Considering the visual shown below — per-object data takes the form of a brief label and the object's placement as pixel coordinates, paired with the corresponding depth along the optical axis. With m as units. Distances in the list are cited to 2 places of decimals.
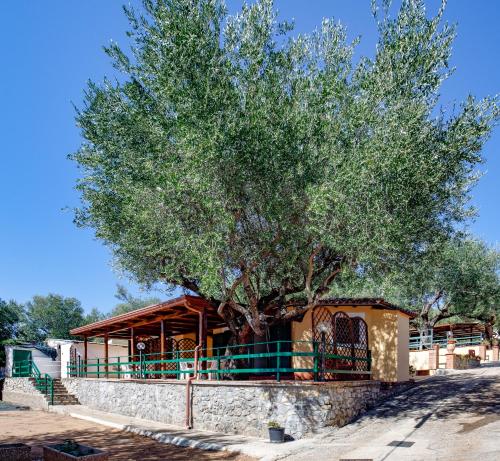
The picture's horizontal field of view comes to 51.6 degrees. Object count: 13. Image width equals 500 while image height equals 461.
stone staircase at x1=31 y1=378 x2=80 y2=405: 25.70
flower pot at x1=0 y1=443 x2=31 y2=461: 10.93
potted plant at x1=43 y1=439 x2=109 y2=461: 9.62
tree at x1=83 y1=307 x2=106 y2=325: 75.81
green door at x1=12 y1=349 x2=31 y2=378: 30.55
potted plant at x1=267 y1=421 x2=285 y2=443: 12.99
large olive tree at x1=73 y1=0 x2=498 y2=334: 13.73
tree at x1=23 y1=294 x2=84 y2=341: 71.31
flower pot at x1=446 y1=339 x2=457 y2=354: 26.11
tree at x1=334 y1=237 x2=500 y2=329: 34.41
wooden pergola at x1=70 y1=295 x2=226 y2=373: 18.27
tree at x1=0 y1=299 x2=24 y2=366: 39.93
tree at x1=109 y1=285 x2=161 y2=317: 71.12
